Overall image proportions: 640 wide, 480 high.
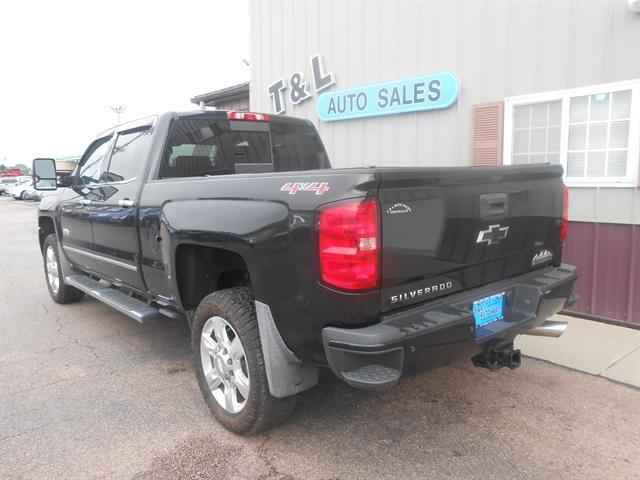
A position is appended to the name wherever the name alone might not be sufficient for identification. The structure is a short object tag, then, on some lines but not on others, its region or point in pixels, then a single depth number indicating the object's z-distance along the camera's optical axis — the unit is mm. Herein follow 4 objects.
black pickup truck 2258
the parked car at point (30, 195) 36344
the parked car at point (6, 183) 45594
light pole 49094
